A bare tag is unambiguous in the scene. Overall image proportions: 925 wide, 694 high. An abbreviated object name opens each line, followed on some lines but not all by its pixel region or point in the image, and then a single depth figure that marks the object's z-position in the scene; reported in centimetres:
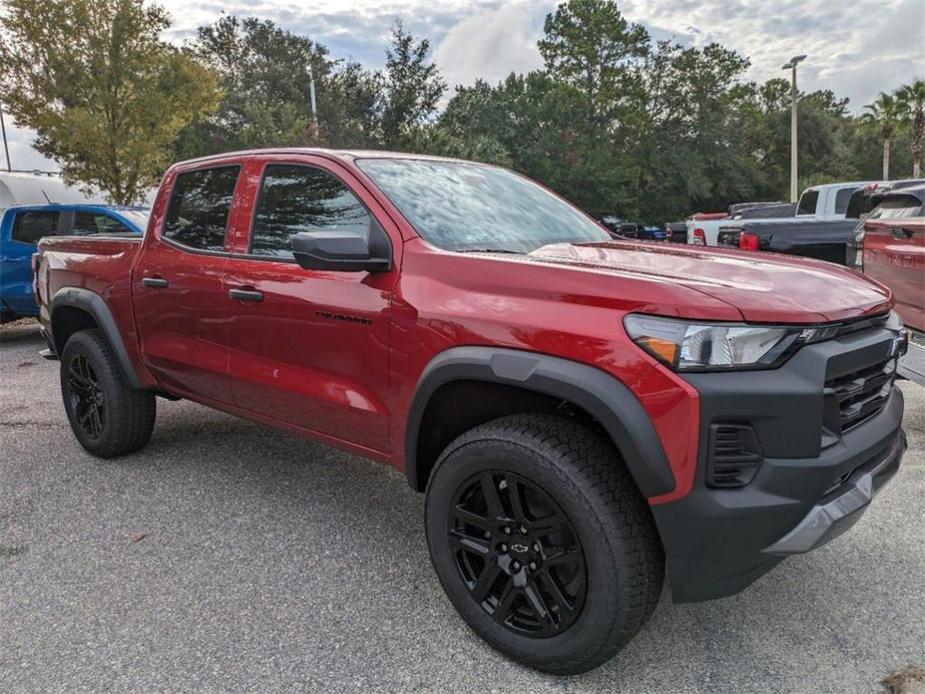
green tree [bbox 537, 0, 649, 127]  3712
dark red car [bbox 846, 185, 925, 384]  435
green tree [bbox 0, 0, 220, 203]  1299
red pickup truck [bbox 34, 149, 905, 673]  195
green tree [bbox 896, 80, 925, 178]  4078
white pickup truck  1141
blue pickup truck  876
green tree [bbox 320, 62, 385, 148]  3353
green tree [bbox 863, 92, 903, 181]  4362
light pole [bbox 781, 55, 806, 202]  2607
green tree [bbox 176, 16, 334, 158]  3306
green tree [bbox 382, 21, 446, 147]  3125
